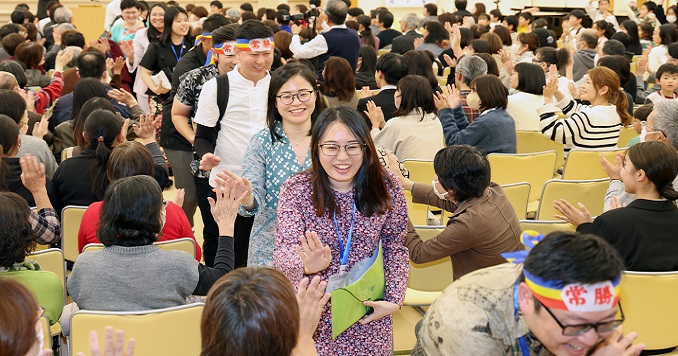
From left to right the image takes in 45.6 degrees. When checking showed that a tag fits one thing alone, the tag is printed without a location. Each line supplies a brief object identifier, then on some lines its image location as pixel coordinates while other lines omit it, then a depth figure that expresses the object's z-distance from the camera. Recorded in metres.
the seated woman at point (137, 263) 2.78
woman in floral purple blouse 2.55
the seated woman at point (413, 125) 5.01
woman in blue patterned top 3.10
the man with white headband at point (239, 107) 3.85
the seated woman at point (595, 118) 5.39
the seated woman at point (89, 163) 4.21
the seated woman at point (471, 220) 3.14
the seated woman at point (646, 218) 3.10
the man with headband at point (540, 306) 1.79
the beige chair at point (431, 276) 3.73
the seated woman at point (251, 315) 1.74
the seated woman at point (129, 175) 3.54
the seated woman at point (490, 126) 5.20
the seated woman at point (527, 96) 5.96
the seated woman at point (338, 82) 6.16
